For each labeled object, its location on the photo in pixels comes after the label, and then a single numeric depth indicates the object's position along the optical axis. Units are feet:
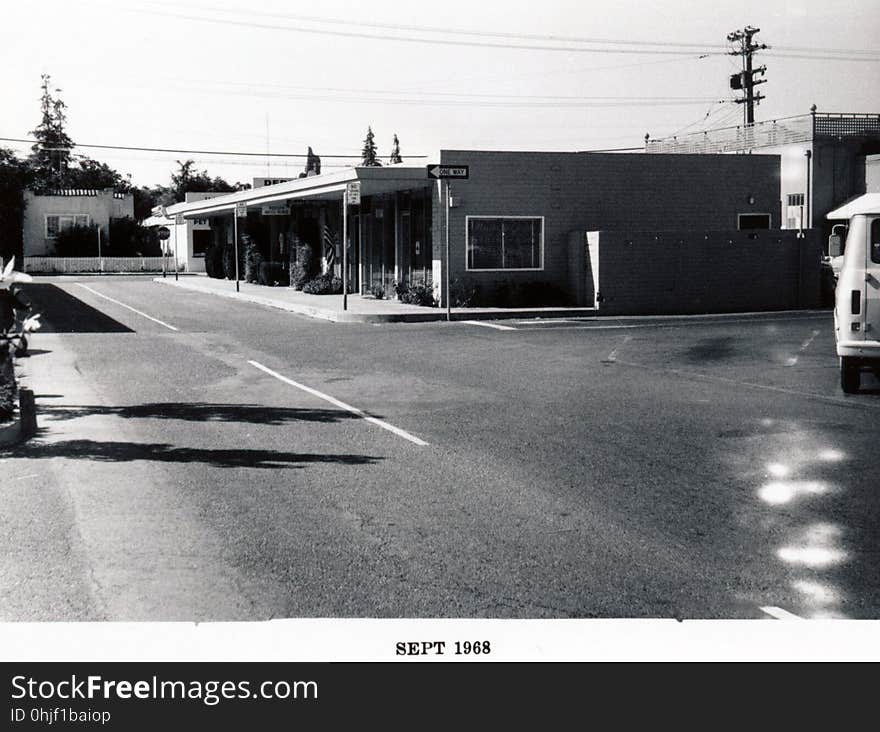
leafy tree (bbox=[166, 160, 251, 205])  312.91
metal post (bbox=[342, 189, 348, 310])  89.92
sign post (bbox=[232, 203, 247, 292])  130.21
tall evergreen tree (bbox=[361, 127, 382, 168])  330.32
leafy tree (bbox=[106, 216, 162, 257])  214.28
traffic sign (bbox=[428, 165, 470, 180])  84.38
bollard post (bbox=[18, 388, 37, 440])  34.55
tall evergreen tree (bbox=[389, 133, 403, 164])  316.97
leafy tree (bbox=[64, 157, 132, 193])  286.87
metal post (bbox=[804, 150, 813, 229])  122.72
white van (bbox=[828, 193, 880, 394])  42.50
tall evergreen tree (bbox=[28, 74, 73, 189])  252.26
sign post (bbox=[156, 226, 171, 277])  172.99
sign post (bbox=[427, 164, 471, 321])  84.33
